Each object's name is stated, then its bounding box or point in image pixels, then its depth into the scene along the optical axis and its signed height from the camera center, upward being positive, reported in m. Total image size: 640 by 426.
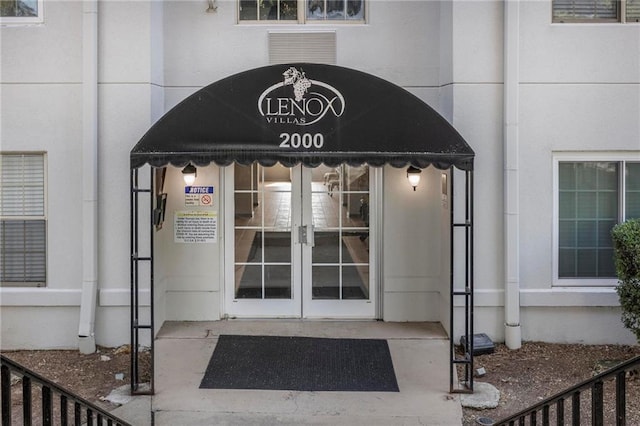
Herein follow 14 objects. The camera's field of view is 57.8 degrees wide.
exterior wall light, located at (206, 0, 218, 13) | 7.57 +2.65
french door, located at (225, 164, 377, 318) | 7.91 -0.45
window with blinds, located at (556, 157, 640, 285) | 7.30 -0.03
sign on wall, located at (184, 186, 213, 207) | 7.84 +0.18
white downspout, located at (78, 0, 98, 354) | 7.05 +0.45
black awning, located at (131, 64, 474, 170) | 5.65 +0.84
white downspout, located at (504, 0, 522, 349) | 7.06 +0.38
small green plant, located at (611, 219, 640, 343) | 6.34 -0.63
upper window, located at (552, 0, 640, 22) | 7.26 +2.50
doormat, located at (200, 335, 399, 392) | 6.04 -1.74
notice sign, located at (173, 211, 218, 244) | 7.85 -0.21
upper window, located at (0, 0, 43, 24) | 7.23 +2.49
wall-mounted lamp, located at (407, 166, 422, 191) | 7.49 +0.45
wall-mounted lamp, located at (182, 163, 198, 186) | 7.50 +0.47
